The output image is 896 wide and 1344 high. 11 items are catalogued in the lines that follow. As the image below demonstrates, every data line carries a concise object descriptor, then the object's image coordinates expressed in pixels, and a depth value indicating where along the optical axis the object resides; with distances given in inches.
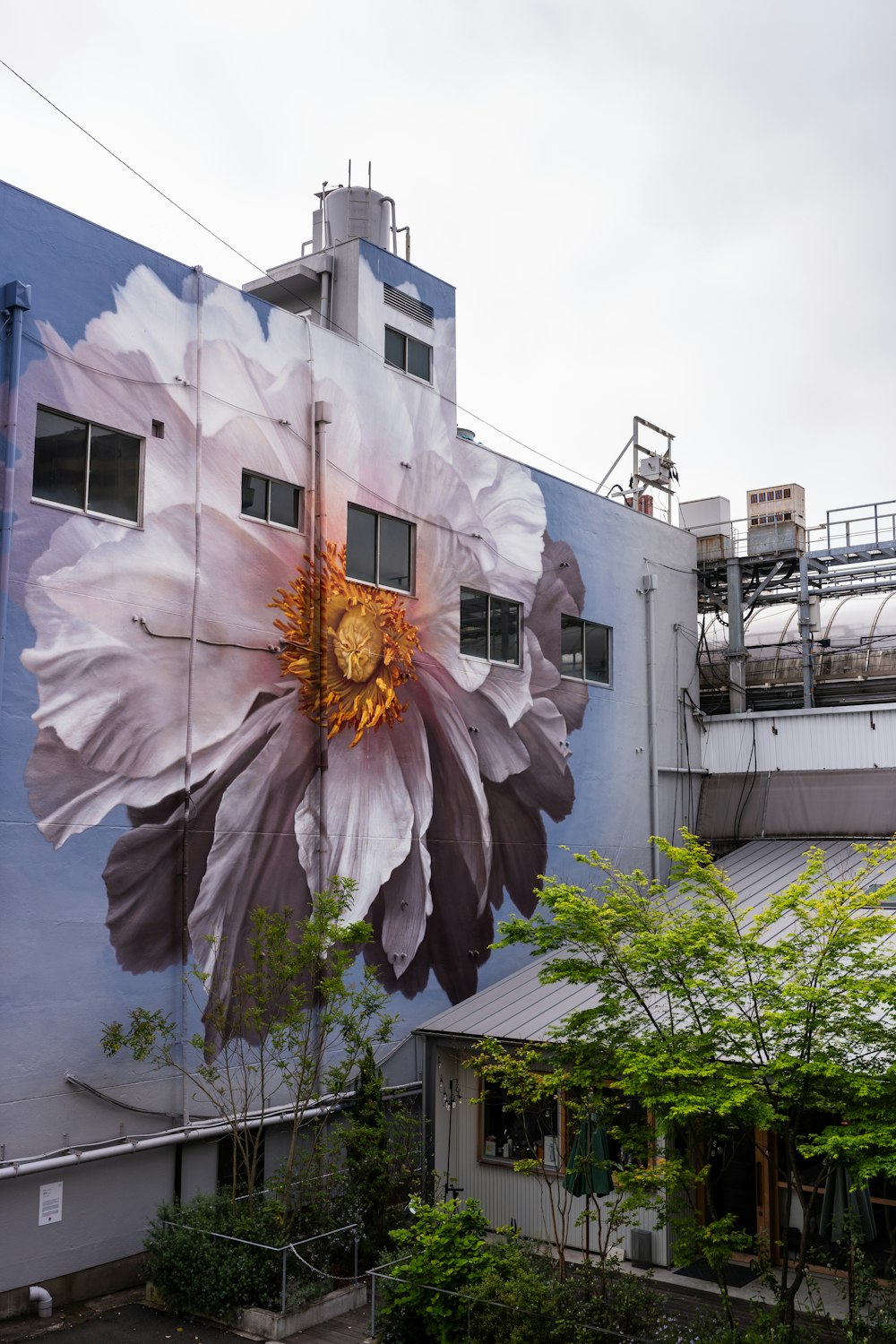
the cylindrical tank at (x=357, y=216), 1035.9
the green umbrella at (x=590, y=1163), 659.4
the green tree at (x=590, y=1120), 594.9
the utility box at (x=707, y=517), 1402.6
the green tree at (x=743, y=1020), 537.6
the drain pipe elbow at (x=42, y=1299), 658.2
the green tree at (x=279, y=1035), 737.6
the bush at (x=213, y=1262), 669.3
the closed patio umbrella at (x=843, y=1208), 628.1
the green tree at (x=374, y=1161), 745.6
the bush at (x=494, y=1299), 581.6
